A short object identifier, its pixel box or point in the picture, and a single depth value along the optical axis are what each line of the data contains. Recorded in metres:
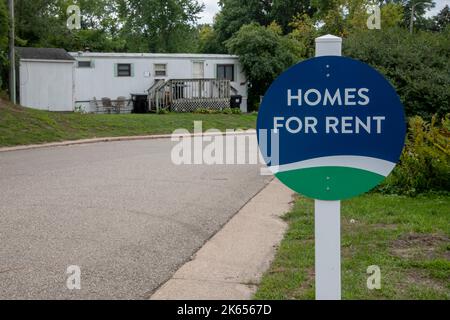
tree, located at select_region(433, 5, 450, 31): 72.70
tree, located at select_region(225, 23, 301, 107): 35.81
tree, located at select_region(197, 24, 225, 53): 57.72
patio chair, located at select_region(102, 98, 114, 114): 32.12
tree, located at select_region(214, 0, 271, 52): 57.44
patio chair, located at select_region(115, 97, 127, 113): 32.22
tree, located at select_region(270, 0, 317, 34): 58.16
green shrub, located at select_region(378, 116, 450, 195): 9.58
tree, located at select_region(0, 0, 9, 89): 22.56
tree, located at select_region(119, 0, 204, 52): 48.94
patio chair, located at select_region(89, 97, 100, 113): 32.03
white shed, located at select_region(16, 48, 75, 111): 28.80
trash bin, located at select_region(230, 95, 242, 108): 33.94
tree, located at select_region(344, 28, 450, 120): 11.65
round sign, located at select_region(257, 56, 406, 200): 3.25
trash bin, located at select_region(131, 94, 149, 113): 32.19
